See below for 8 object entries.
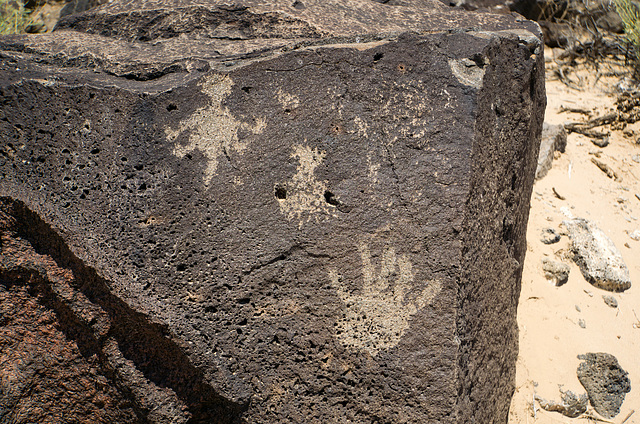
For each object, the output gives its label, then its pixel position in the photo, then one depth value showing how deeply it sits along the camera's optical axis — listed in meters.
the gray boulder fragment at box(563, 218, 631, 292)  2.20
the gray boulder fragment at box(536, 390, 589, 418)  1.82
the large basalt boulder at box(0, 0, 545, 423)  1.30
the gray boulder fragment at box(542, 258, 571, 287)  2.22
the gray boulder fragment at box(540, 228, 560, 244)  2.37
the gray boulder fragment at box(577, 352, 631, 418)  1.82
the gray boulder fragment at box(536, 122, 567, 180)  2.70
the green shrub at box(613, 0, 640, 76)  3.43
